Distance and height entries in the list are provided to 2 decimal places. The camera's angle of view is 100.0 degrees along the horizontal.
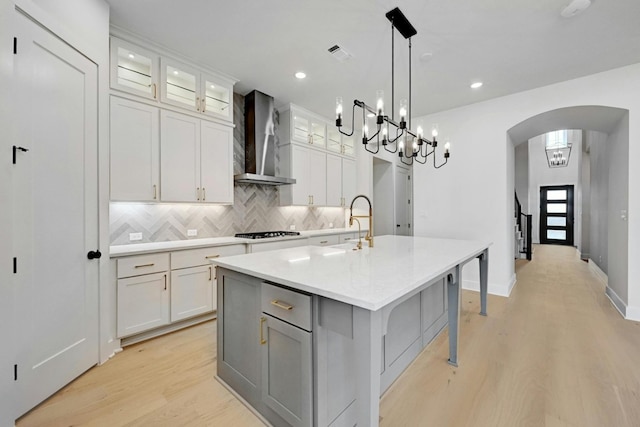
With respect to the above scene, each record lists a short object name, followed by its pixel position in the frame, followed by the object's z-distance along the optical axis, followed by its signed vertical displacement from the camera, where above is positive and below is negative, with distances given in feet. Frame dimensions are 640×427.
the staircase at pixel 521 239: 22.18 -2.18
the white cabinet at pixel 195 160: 9.24 +1.98
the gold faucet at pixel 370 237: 7.66 -0.75
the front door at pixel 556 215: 32.04 -0.11
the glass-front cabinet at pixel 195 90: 9.29 +4.64
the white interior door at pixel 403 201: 21.16 +0.97
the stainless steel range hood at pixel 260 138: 12.14 +3.45
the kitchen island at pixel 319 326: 3.57 -1.95
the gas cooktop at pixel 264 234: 11.54 -0.99
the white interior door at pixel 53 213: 5.15 -0.02
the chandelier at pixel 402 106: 6.51 +2.76
